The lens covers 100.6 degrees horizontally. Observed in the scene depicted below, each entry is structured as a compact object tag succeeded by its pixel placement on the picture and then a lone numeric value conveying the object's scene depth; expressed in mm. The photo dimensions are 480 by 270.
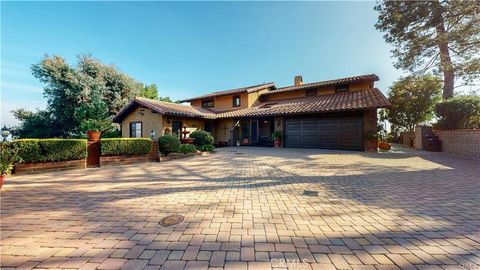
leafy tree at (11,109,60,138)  17969
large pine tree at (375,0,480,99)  9828
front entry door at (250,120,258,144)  18219
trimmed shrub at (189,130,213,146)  12859
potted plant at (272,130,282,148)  15680
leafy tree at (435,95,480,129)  10391
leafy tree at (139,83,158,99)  32125
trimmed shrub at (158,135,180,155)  9891
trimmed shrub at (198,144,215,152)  12461
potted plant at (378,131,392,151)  12992
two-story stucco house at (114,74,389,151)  12930
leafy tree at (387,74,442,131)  17969
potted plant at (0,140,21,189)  4976
